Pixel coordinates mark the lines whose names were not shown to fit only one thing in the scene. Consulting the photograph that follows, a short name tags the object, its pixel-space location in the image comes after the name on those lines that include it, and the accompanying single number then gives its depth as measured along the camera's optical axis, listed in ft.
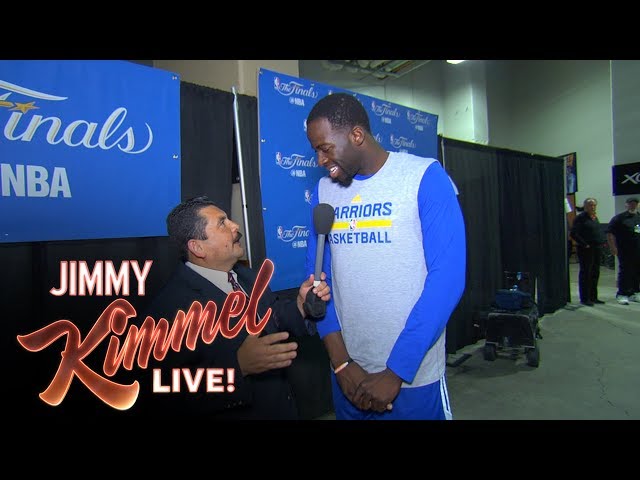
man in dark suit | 4.72
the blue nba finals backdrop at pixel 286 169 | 8.07
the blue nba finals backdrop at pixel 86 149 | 5.47
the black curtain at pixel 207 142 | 7.49
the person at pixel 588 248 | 21.09
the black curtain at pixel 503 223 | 15.34
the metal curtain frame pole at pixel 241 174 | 7.94
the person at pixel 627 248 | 20.95
